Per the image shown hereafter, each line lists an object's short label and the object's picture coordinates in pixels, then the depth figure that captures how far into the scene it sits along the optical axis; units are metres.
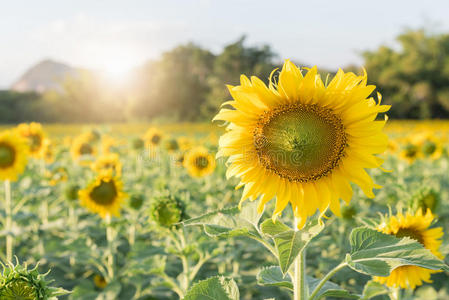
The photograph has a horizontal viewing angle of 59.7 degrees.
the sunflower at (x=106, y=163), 4.85
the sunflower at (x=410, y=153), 6.30
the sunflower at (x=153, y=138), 6.90
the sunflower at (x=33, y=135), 5.20
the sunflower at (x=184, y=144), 7.08
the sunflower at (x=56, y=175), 5.00
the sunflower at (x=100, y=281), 3.84
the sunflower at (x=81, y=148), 6.13
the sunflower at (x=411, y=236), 1.88
